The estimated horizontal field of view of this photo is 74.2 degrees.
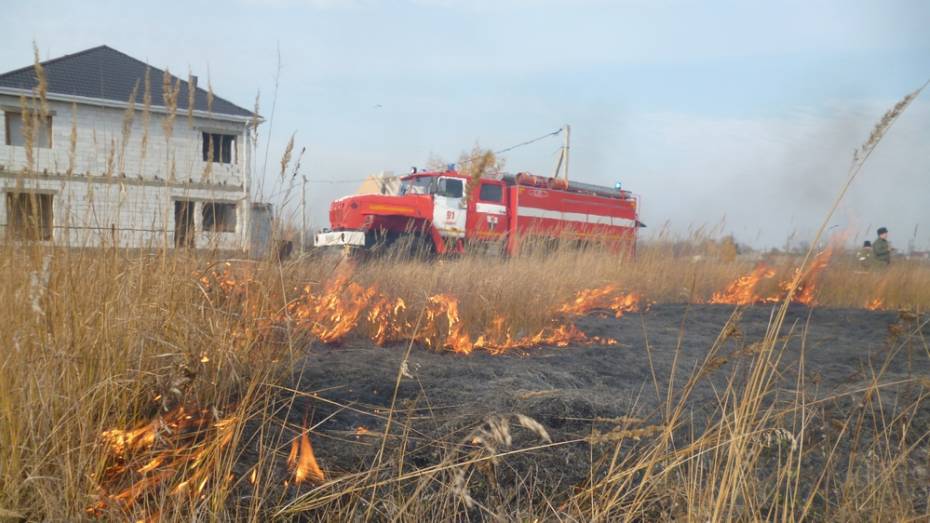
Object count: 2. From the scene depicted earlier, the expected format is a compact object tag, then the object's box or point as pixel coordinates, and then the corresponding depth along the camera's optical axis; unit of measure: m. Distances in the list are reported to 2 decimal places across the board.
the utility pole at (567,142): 17.39
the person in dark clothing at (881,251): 12.10
